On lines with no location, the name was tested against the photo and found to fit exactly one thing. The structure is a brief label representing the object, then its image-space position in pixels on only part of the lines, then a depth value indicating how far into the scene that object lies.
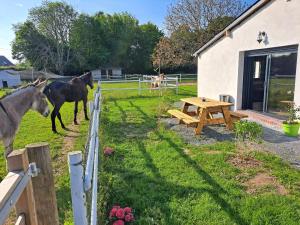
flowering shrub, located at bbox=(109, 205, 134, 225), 3.03
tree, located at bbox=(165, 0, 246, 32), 26.56
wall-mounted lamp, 7.82
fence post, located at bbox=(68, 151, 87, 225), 1.55
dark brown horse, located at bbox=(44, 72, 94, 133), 8.11
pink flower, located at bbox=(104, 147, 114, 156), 5.25
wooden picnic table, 6.79
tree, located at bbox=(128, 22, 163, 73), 47.41
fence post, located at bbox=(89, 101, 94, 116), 5.40
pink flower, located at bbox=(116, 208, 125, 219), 3.04
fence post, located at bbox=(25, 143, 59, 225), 1.44
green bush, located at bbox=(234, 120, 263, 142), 5.05
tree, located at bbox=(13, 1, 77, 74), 45.72
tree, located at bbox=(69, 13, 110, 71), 45.09
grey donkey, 4.50
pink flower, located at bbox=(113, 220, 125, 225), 2.89
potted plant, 6.25
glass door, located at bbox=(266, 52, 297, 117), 7.19
